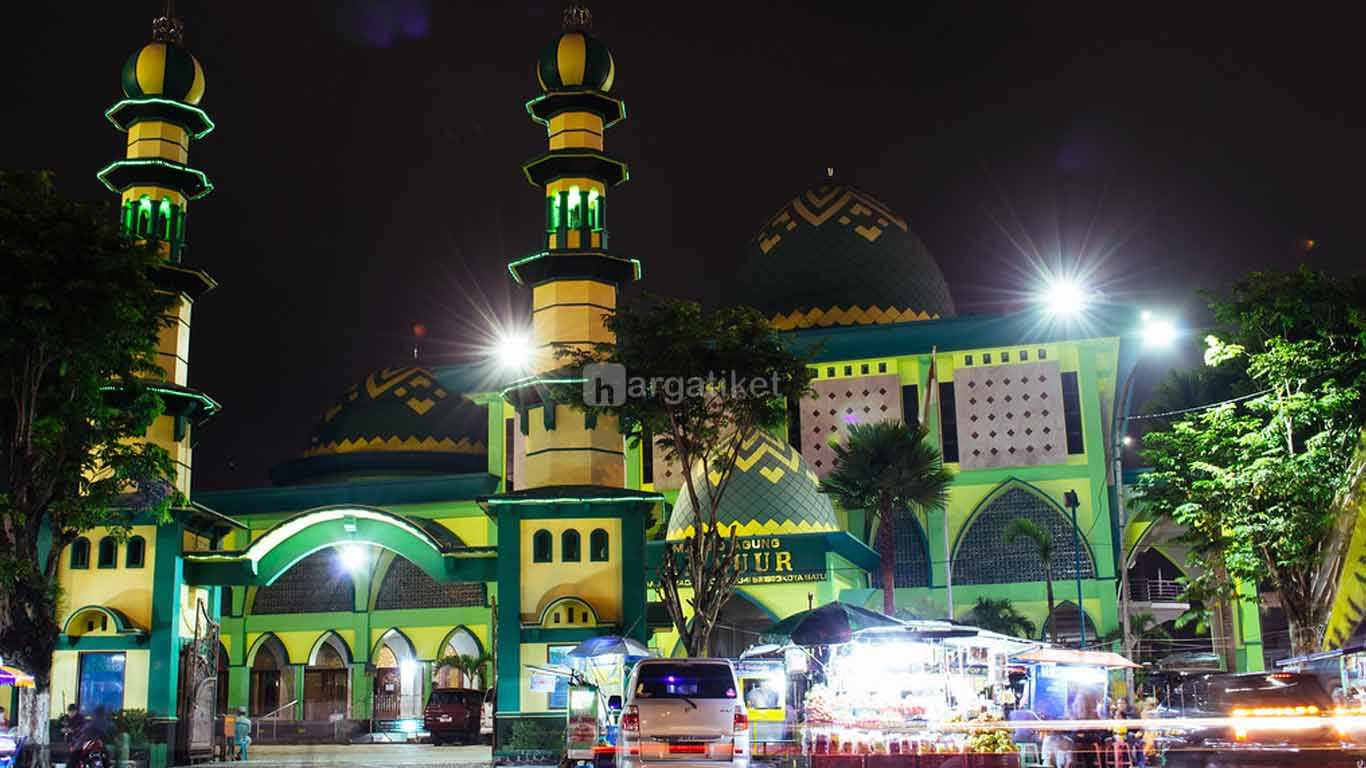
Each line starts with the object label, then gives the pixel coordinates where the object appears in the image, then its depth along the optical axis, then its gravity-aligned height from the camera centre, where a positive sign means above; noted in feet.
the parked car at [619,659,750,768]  56.85 -2.15
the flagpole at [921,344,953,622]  123.65 +23.36
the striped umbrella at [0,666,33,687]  73.31 -0.12
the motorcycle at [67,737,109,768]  78.28 -4.21
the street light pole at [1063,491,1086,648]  124.67 +11.50
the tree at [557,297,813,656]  91.76 +17.49
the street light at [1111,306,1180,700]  87.25 +16.35
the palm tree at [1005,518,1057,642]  140.33 +11.75
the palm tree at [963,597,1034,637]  146.10 +3.88
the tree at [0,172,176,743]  72.95 +15.47
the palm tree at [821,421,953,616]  126.93 +15.89
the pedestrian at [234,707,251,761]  107.86 -4.57
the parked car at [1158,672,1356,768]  49.14 -2.64
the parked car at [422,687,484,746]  129.29 -4.26
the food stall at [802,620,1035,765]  68.74 -1.49
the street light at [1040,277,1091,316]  113.09 +27.59
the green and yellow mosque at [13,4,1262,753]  102.27 +15.59
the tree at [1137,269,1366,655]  86.22 +12.70
